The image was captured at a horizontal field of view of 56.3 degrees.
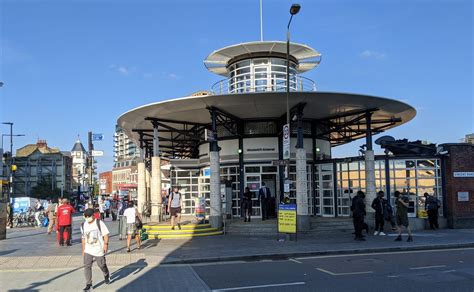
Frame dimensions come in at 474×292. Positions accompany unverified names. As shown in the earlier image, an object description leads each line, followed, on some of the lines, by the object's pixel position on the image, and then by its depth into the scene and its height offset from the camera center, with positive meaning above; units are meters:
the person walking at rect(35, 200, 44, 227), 30.42 -2.01
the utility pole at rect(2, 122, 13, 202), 39.25 +4.61
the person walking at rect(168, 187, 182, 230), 19.17 -0.99
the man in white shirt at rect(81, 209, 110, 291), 8.71 -1.22
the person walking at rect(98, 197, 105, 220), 29.57 -1.62
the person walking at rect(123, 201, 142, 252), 15.01 -1.24
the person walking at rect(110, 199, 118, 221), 34.19 -2.11
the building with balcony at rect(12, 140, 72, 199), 78.38 +2.17
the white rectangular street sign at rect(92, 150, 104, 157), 23.12 +1.58
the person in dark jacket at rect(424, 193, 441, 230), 20.73 -1.41
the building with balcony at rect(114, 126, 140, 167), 169.62 +13.93
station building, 19.97 +2.43
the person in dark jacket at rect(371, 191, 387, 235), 18.36 -1.35
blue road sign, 25.50 +2.66
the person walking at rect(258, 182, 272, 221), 20.83 -0.86
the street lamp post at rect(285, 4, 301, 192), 15.97 +6.10
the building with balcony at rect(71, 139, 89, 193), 84.04 +5.18
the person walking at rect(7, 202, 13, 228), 30.09 -2.19
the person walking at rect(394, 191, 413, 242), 16.19 -1.29
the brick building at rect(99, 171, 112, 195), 156.50 +2.03
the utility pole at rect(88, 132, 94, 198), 22.03 +1.84
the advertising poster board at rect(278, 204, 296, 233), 16.38 -1.40
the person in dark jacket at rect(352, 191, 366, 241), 16.75 -1.27
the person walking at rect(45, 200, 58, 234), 22.61 -1.56
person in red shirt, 16.73 -1.45
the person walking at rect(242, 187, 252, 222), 20.84 -1.08
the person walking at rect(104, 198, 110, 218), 37.30 -2.10
